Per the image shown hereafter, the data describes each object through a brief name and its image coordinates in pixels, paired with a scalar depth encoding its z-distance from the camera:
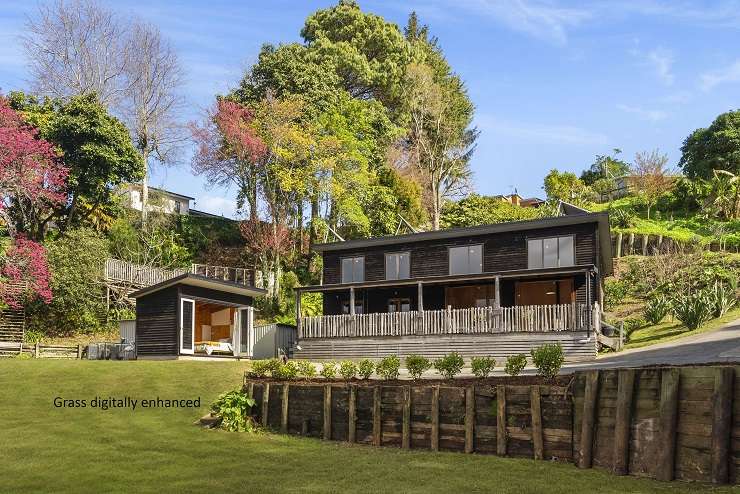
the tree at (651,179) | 70.12
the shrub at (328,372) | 20.06
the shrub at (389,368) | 18.75
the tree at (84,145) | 50.25
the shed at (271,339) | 40.44
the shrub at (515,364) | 16.86
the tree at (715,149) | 72.50
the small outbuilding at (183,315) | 35.28
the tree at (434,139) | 69.94
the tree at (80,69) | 59.87
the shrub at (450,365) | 17.81
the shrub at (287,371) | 20.61
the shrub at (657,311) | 36.94
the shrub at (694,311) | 31.59
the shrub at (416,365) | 18.39
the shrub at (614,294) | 47.00
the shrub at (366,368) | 19.20
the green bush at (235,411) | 19.33
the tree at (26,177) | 44.66
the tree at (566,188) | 75.88
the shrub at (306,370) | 20.83
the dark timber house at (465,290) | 32.41
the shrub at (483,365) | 16.75
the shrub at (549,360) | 15.70
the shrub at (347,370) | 19.59
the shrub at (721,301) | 34.41
